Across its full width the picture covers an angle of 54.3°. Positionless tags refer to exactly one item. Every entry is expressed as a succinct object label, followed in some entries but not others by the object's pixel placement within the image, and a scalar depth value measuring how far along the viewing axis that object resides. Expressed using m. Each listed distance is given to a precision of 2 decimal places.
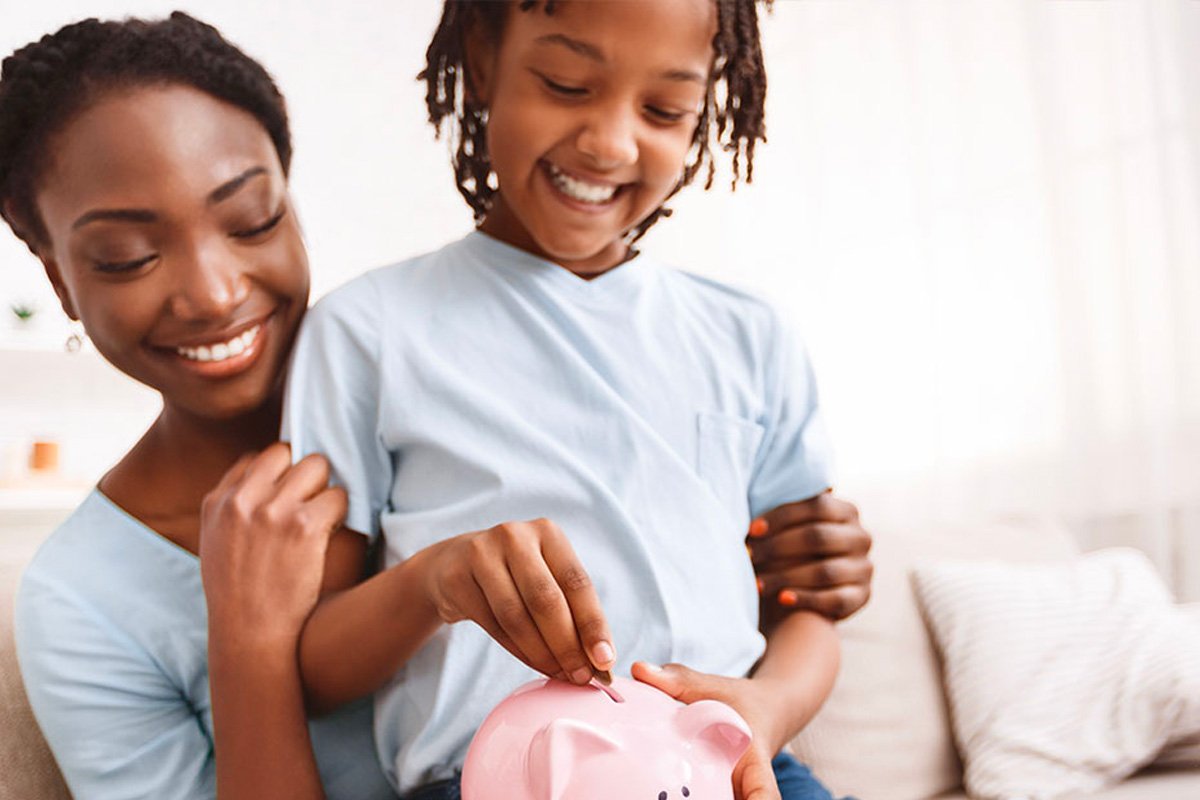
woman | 0.97
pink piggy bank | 0.70
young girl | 0.95
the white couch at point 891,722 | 1.80
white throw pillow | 1.74
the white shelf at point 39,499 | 3.04
